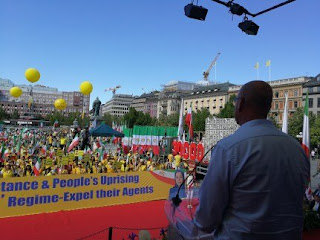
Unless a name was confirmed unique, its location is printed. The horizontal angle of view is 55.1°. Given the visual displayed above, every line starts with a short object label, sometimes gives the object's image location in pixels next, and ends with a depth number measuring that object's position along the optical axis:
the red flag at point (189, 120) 22.72
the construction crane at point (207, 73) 169.75
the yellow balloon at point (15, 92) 22.40
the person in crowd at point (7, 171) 11.67
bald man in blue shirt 1.67
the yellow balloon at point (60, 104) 24.18
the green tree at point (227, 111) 61.90
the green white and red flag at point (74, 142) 17.00
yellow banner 8.83
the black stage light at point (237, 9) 9.38
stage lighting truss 9.27
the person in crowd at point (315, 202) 8.13
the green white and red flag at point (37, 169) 12.27
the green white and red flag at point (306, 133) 9.30
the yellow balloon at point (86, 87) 19.59
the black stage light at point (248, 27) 9.84
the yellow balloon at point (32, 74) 19.55
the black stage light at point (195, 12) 9.27
